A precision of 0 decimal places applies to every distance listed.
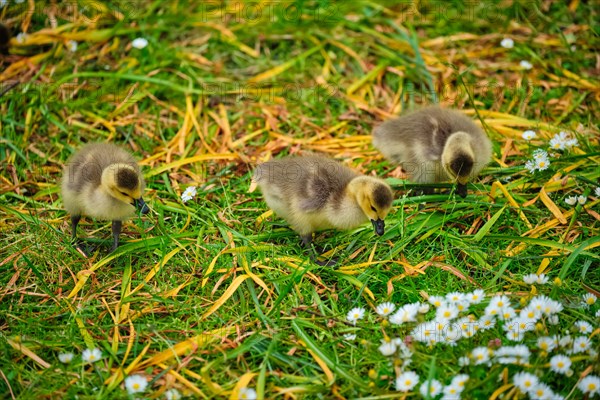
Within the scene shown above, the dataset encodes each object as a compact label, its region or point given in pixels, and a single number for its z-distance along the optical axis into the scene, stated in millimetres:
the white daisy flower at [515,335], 2820
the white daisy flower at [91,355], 2994
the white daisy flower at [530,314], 2869
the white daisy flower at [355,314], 3205
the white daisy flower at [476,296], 3070
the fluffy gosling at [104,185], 3416
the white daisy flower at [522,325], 2871
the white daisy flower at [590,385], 2629
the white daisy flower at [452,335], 2900
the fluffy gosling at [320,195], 3402
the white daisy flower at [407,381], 2766
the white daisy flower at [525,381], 2631
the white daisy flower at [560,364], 2668
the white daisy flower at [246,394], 2793
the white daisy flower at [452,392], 2664
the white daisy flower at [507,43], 5312
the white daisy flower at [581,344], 2773
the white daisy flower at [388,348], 2898
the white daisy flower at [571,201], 3805
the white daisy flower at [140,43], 5219
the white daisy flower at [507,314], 2896
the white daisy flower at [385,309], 3141
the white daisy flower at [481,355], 2754
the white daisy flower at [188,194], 4023
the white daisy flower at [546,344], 2736
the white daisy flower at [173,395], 2793
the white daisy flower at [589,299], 3078
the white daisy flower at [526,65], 5133
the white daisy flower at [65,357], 2978
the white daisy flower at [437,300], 3088
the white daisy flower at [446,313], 2977
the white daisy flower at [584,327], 2871
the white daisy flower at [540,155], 4023
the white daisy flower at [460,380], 2719
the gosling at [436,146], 3734
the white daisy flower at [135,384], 2854
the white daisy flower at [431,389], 2701
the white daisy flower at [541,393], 2615
